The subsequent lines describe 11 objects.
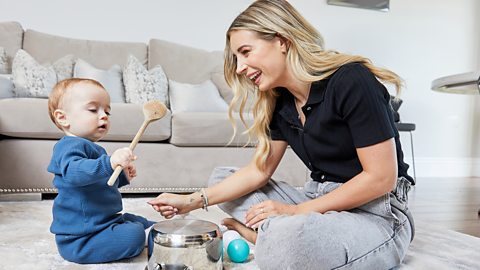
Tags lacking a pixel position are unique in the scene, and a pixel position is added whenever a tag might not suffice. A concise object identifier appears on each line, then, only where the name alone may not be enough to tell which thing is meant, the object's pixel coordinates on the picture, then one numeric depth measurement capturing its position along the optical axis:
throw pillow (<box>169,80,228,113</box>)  2.58
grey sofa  1.92
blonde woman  0.95
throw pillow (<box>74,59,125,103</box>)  2.54
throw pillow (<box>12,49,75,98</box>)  2.27
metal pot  0.89
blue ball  1.07
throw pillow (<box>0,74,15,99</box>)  2.19
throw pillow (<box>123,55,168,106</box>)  2.54
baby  1.03
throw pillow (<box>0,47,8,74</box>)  2.49
